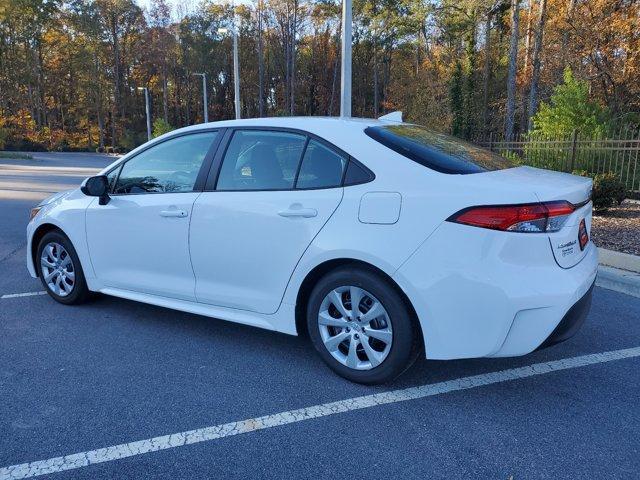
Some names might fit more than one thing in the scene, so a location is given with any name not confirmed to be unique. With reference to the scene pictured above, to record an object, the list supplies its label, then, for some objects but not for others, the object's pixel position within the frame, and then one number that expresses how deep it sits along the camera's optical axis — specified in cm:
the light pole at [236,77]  2236
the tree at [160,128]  3781
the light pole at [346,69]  1144
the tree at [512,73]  2436
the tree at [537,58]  2436
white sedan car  285
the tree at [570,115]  1460
